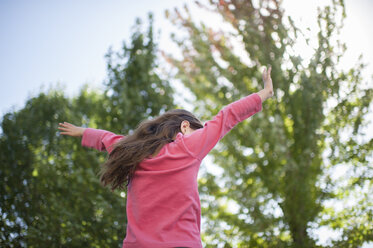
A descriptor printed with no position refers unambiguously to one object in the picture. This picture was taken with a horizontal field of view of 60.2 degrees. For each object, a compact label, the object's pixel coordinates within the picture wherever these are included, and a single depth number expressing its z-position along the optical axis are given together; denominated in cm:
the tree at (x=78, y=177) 445
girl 152
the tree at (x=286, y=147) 404
